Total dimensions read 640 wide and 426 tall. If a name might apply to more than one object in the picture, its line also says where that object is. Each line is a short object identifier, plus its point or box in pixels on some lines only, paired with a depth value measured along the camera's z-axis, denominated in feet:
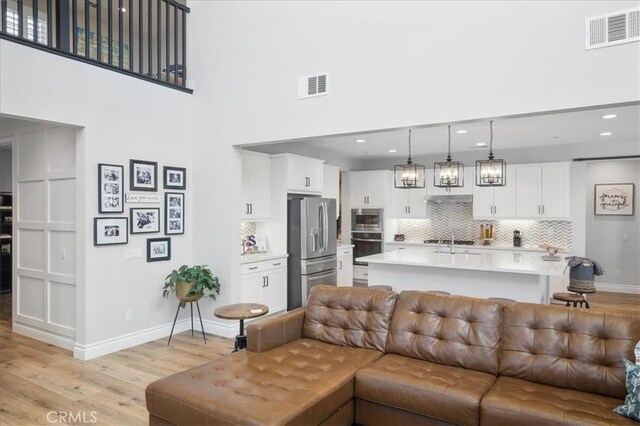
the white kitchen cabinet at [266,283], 17.79
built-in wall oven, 28.96
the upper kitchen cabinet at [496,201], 25.58
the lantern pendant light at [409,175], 18.21
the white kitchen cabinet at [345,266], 25.03
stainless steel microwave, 28.96
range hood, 27.35
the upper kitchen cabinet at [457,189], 26.68
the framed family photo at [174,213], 16.53
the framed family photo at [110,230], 14.19
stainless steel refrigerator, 20.58
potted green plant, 15.78
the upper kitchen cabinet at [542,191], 24.14
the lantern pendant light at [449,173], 17.12
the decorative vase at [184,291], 15.72
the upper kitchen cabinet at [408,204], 28.78
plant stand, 15.77
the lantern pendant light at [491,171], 16.38
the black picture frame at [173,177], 16.45
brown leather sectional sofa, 7.61
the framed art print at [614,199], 25.52
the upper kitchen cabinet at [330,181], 25.63
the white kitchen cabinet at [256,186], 19.25
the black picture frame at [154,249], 15.92
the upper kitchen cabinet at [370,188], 28.84
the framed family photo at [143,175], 15.23
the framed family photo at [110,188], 14.25
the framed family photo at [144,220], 15.30
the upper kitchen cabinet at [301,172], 20.67
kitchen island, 15.21
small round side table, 12.37
